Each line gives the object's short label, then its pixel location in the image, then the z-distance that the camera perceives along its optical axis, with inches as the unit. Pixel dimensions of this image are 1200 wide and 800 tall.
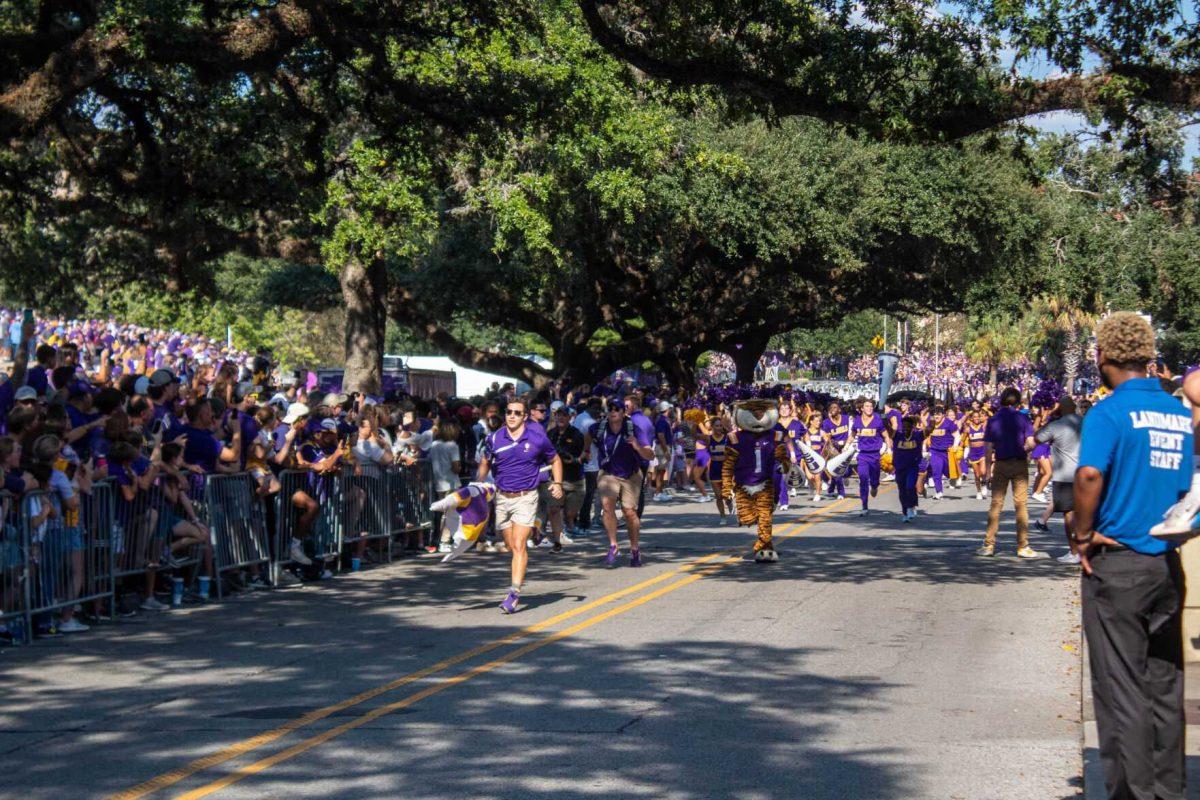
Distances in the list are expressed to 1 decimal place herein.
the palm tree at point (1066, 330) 2613.9
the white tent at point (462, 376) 2605.8
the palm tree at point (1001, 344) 3280.0
